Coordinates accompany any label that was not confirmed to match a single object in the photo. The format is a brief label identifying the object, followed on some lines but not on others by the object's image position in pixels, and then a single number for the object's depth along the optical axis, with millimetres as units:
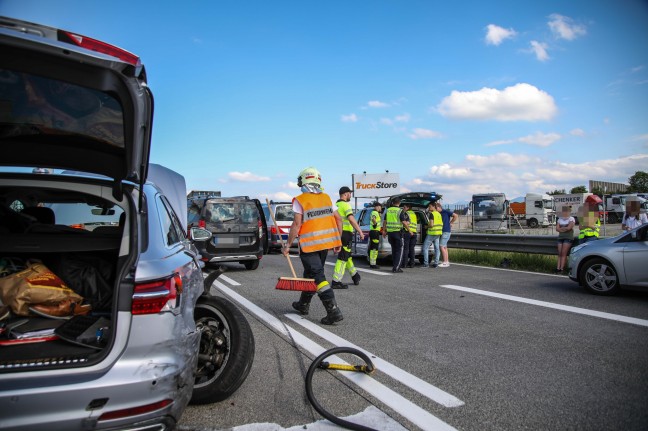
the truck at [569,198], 34931
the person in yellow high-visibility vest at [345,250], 8438
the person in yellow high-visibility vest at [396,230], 10930
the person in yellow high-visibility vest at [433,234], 11750
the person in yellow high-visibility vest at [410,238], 11409
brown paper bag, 2764
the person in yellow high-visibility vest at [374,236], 11531
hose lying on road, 3249
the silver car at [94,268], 2064
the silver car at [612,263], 6918
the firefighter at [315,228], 5668
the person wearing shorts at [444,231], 12125
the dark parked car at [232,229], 10930
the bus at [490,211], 33188
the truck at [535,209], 39094
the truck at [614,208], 38375
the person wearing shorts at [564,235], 9922
